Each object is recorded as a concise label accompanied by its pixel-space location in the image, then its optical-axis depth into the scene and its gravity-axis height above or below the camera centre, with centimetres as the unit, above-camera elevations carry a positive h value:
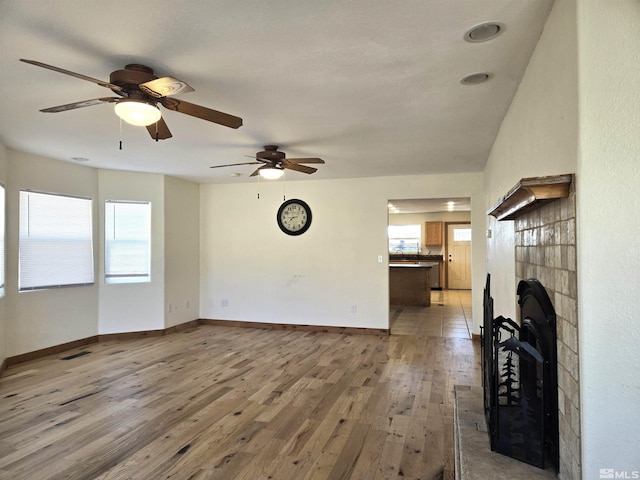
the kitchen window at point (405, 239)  1241 +16
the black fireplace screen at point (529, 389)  165 -68
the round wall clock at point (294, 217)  651 +46
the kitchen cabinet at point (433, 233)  1198 +34
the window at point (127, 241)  571 +4
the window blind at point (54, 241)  468 +4
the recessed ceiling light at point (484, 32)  194 +109
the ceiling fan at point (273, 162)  410 +86
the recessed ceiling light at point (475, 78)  250 +108
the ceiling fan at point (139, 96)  221 +87
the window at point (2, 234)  423 +11
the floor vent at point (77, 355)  479 -140
